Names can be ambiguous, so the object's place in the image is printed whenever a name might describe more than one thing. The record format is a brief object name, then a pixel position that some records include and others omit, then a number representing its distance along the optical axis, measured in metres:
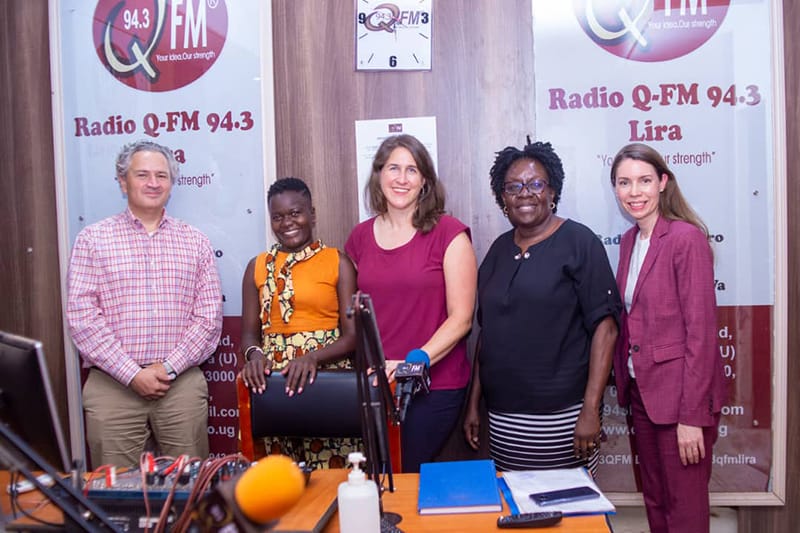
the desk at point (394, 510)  1.30
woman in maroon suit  2.12
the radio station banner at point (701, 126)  2.73
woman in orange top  2.25
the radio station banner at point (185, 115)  3.00
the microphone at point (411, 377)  1.46
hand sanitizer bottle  1.19
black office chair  1.97
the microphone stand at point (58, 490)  0.88
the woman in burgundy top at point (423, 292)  2.32
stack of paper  1.38
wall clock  2.86
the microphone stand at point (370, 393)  1.20
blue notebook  1.41
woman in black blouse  2.17
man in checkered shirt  2.60
